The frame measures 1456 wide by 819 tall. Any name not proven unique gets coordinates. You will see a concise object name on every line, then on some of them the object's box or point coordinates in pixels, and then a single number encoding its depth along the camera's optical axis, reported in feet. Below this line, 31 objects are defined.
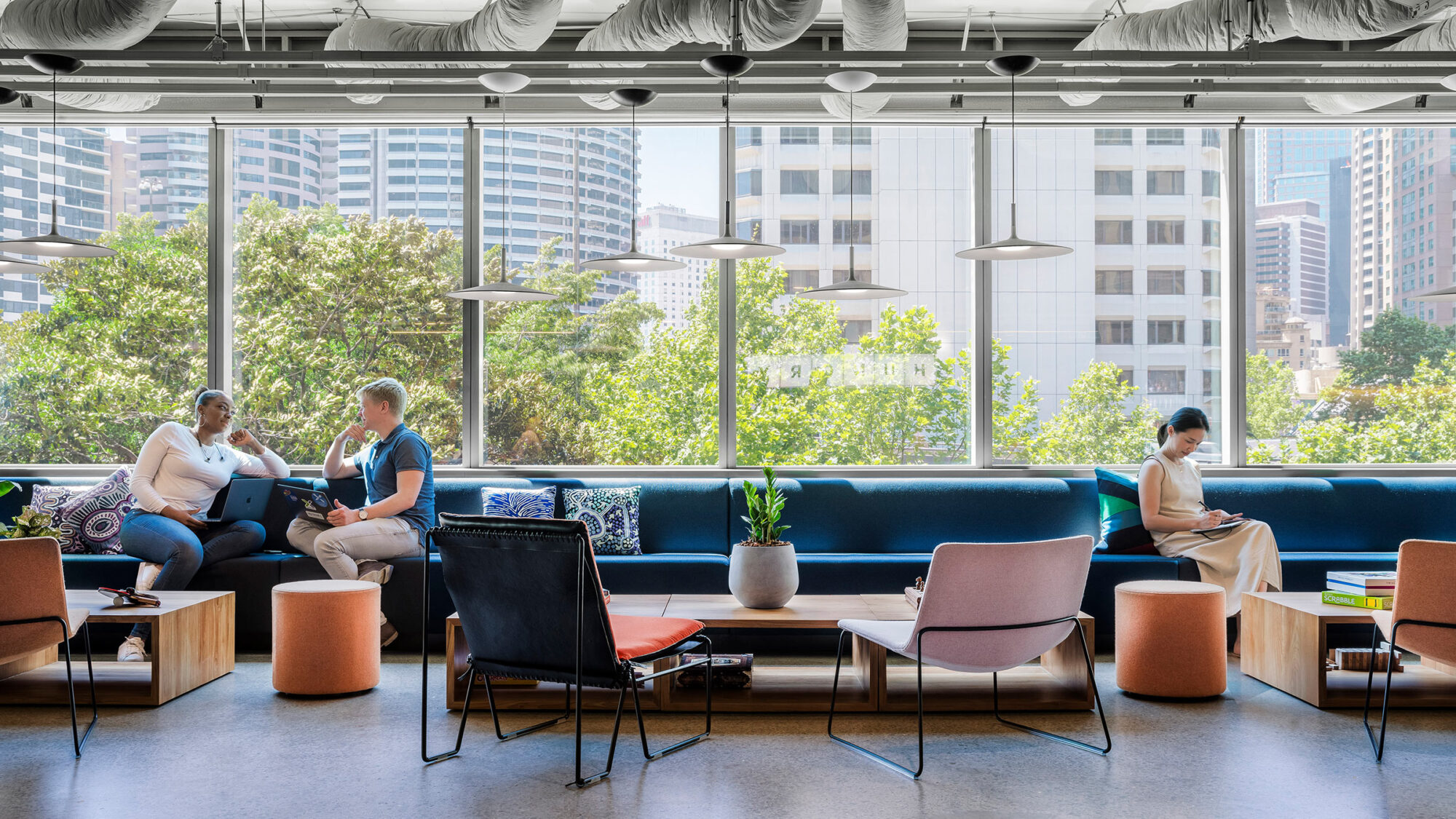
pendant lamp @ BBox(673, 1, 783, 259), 15.43
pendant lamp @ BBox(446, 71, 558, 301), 18.94
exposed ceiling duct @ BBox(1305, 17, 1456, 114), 18.06
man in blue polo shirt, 17.53
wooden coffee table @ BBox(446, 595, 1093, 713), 13.61
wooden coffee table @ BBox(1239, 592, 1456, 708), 13.80
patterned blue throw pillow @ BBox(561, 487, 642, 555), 19.49
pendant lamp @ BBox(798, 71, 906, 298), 16.83
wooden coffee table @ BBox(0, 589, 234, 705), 14.01
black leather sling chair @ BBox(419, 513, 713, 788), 10.25
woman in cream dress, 17.71
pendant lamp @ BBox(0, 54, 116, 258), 15.42
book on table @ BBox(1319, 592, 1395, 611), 13.61
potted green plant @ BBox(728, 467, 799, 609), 13.60
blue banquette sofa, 20.31
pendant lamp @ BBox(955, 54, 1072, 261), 15.81
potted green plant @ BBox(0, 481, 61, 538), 15.56
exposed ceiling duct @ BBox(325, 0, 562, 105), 16.92
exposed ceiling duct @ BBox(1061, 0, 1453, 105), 16.42
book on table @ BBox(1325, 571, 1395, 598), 13.76
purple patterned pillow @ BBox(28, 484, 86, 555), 18.97
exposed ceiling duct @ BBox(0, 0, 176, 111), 16.38
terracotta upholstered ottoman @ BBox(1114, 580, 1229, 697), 14.01
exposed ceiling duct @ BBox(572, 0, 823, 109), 16.61
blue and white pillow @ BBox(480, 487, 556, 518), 19.56
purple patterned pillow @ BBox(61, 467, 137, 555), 18.93
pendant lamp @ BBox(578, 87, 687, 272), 16.29
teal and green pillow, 18.69
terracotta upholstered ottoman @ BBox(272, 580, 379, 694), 14.30
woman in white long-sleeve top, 17.65
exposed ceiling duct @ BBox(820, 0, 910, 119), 16.84
